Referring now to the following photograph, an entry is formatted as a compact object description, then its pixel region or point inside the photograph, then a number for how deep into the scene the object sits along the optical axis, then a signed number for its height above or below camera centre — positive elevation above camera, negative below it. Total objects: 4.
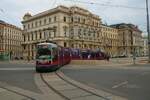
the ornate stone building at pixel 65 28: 47.21 +10.47
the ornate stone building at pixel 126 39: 62.57 +7.47
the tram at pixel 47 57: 12.78 -0.35
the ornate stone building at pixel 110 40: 56.01 +6.80
